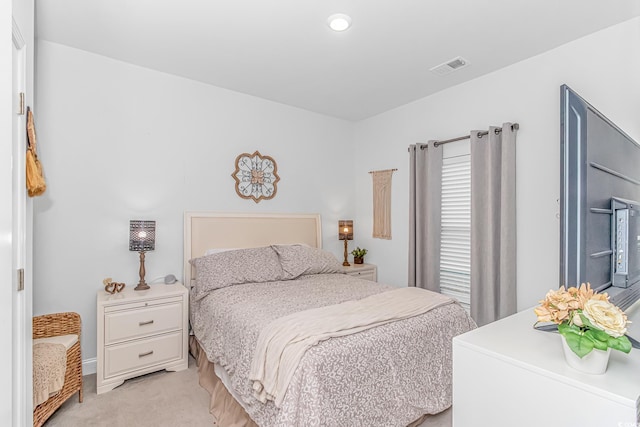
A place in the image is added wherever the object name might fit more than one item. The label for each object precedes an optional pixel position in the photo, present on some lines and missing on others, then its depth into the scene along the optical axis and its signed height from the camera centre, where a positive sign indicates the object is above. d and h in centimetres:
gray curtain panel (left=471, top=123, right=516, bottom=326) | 283 -10
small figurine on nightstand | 266 -62
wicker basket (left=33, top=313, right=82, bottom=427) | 210 -95
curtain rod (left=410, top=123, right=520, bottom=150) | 286 +76
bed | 155 -75
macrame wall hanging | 408 +13
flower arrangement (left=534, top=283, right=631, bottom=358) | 99 -35
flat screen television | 127 +4
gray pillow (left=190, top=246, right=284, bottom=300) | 276 -51
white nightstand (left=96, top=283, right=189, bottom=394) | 240 -95
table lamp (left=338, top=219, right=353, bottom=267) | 426 -23
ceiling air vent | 282 +134
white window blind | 330 -17
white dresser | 96 -57
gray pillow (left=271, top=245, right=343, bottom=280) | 317 -50
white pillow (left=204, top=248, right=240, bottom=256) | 325 -38
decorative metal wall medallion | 358 +42
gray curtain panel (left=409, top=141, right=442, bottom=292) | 347 -1
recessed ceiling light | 222 +135
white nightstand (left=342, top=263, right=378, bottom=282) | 391 -72
